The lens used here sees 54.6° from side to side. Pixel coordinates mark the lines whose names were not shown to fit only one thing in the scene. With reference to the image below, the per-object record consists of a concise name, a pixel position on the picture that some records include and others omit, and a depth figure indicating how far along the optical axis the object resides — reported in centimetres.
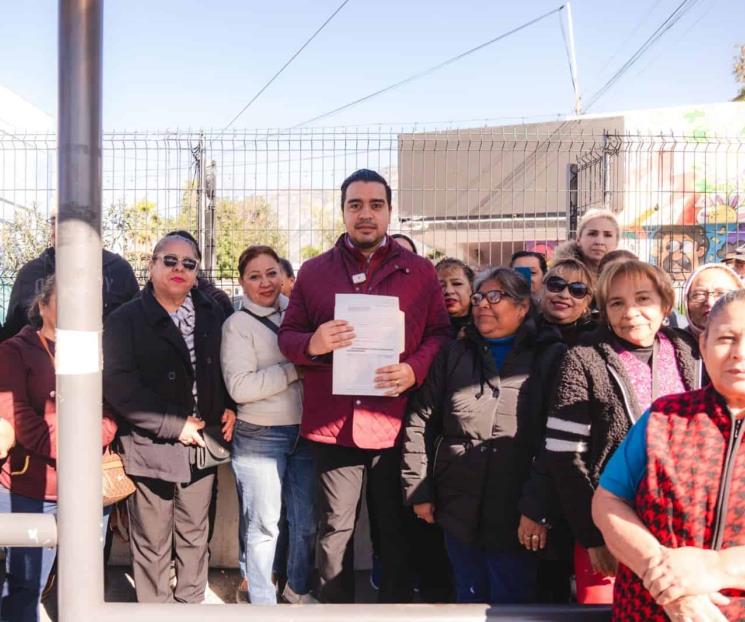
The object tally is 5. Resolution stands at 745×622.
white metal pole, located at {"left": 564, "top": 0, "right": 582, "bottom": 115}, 2109
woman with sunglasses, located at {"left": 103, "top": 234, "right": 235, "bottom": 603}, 332
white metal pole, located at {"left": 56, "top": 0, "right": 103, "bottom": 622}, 165
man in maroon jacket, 318
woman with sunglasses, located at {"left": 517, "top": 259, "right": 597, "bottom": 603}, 338
